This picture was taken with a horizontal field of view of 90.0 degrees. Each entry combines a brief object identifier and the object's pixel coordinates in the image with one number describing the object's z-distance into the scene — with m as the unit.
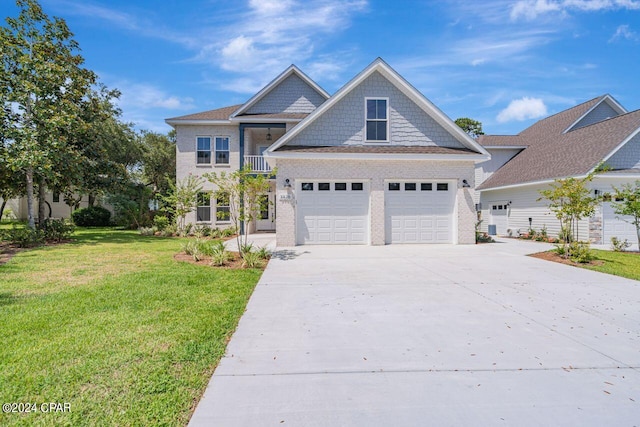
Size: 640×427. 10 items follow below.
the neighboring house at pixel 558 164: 13.90
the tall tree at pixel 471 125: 46.09
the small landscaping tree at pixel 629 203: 11.77
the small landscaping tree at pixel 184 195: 16.48
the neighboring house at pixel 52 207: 28.55
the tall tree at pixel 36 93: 13.07
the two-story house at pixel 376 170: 12.33
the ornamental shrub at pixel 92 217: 23.80
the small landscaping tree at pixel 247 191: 8.77
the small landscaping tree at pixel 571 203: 9.49
